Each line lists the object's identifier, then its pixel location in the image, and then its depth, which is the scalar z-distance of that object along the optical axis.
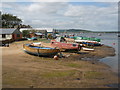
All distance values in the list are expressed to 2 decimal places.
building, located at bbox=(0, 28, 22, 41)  26.79
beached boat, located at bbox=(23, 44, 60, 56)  13.40
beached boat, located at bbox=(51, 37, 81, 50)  16.66
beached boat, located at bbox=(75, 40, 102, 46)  25.86
